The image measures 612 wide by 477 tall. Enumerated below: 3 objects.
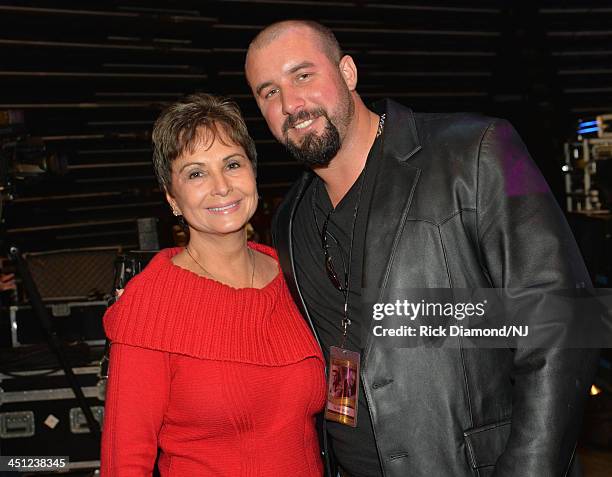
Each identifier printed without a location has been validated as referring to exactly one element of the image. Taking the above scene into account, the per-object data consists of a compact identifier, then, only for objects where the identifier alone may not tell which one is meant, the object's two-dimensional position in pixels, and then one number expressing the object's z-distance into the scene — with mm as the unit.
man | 1749
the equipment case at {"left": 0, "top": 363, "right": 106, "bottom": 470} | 3973
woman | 1928
